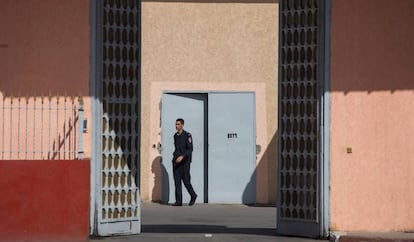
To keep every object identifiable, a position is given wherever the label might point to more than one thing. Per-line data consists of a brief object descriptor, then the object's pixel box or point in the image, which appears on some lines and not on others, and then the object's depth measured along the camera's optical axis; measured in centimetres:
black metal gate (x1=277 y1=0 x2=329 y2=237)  1708
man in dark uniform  2473
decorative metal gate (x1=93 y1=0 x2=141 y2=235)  1688
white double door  2538
